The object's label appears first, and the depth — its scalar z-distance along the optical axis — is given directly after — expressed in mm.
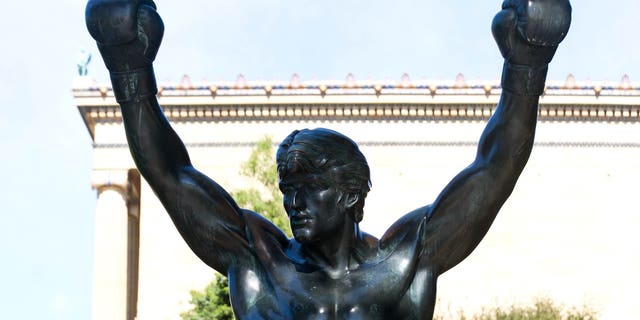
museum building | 48469
